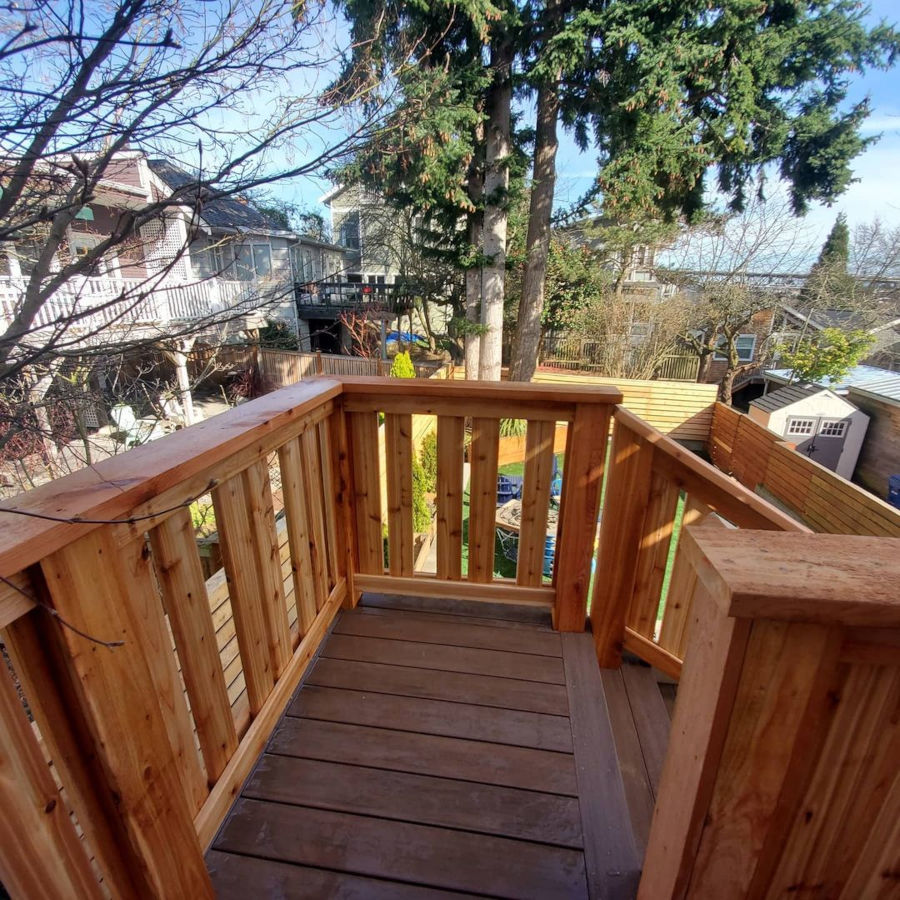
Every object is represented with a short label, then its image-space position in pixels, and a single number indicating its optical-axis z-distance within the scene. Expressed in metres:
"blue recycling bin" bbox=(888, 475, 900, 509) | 7.41
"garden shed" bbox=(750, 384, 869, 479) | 8.90
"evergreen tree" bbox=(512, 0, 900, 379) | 6.12
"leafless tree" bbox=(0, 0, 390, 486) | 1.25
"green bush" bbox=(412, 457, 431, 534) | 5.27
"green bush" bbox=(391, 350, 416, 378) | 7.46
